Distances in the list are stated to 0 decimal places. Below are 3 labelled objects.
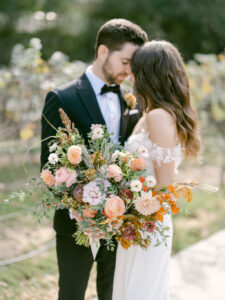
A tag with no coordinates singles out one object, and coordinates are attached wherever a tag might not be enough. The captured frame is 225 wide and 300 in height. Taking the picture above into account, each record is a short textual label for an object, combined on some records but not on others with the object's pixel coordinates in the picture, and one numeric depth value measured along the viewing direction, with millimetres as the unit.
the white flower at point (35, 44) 3666
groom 2096
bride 2098
